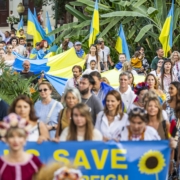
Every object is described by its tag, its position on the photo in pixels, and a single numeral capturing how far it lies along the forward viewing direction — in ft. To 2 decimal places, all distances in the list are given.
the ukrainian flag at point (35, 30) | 83.82
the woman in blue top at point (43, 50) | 72.45
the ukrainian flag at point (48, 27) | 87.86
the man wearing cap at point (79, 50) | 65.98
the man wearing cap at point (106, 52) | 63.91
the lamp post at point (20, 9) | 133.98
